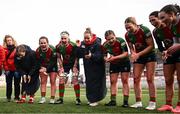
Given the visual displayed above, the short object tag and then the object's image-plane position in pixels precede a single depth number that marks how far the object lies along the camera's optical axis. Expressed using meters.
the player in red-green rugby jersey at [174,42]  6.21
